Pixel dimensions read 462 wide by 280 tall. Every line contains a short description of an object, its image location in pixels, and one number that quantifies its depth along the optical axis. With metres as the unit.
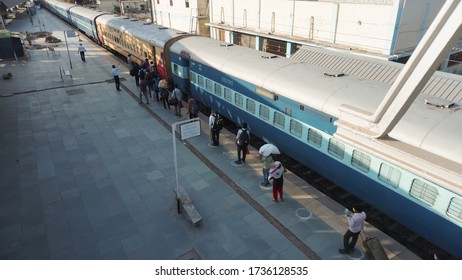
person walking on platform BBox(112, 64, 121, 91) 20.81
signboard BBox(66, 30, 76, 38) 25.08
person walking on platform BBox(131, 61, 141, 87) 20.89
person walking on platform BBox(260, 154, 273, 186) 10.80
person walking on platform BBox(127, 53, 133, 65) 25.89
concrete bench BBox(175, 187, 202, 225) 9.42
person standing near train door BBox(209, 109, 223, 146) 13.30
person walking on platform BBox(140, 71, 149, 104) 18.34
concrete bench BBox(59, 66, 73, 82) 23.64
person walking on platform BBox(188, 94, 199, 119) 15.10
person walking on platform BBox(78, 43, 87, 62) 29.14
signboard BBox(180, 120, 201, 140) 9.05
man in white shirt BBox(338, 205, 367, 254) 7.84
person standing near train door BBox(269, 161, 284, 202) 9.84
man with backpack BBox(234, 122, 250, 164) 12.02
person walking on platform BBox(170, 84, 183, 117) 16.54
